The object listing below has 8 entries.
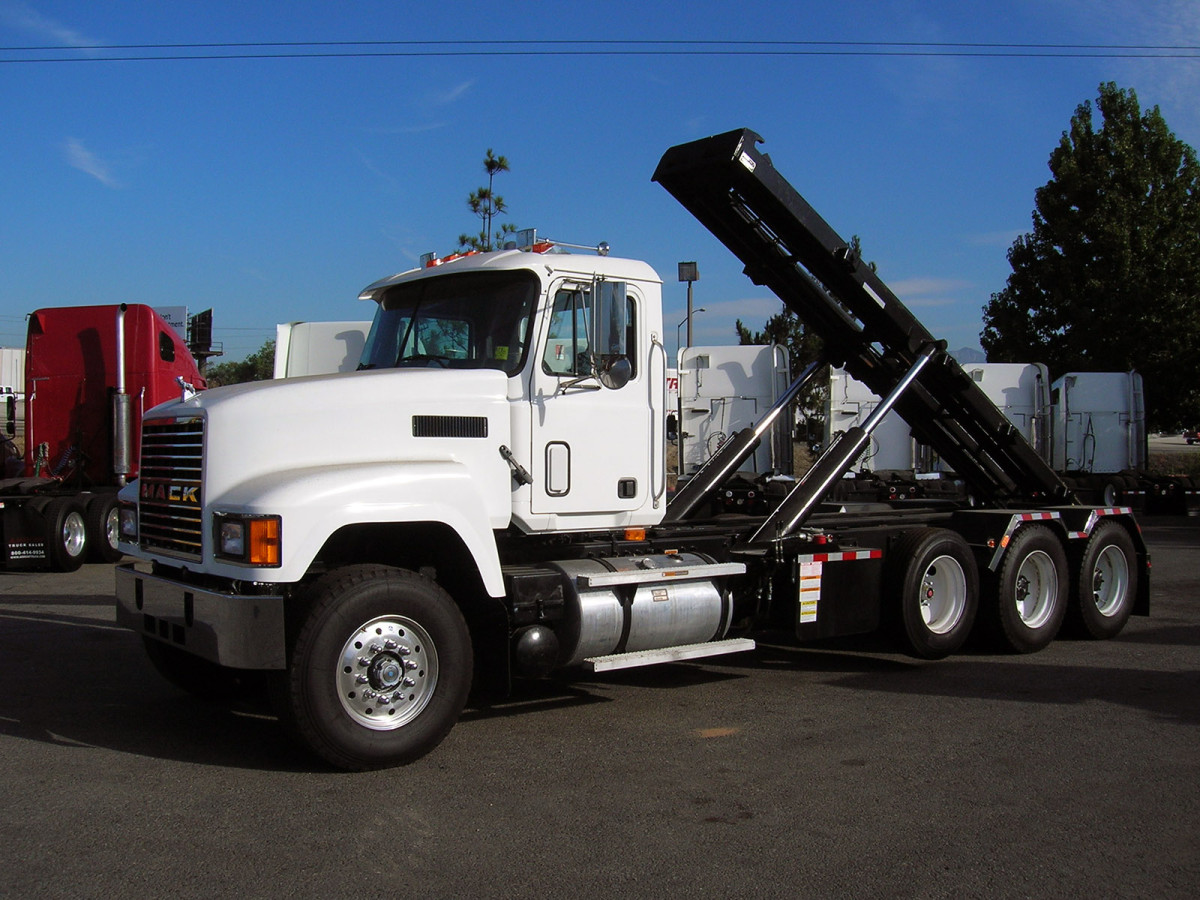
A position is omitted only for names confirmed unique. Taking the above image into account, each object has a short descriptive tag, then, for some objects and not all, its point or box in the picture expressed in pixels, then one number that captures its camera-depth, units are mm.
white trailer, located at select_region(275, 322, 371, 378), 15062
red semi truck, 14773
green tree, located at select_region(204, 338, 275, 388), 45428
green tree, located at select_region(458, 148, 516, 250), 16031
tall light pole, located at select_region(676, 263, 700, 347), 19281
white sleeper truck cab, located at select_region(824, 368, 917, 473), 20984
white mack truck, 5543
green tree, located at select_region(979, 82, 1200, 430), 29125
